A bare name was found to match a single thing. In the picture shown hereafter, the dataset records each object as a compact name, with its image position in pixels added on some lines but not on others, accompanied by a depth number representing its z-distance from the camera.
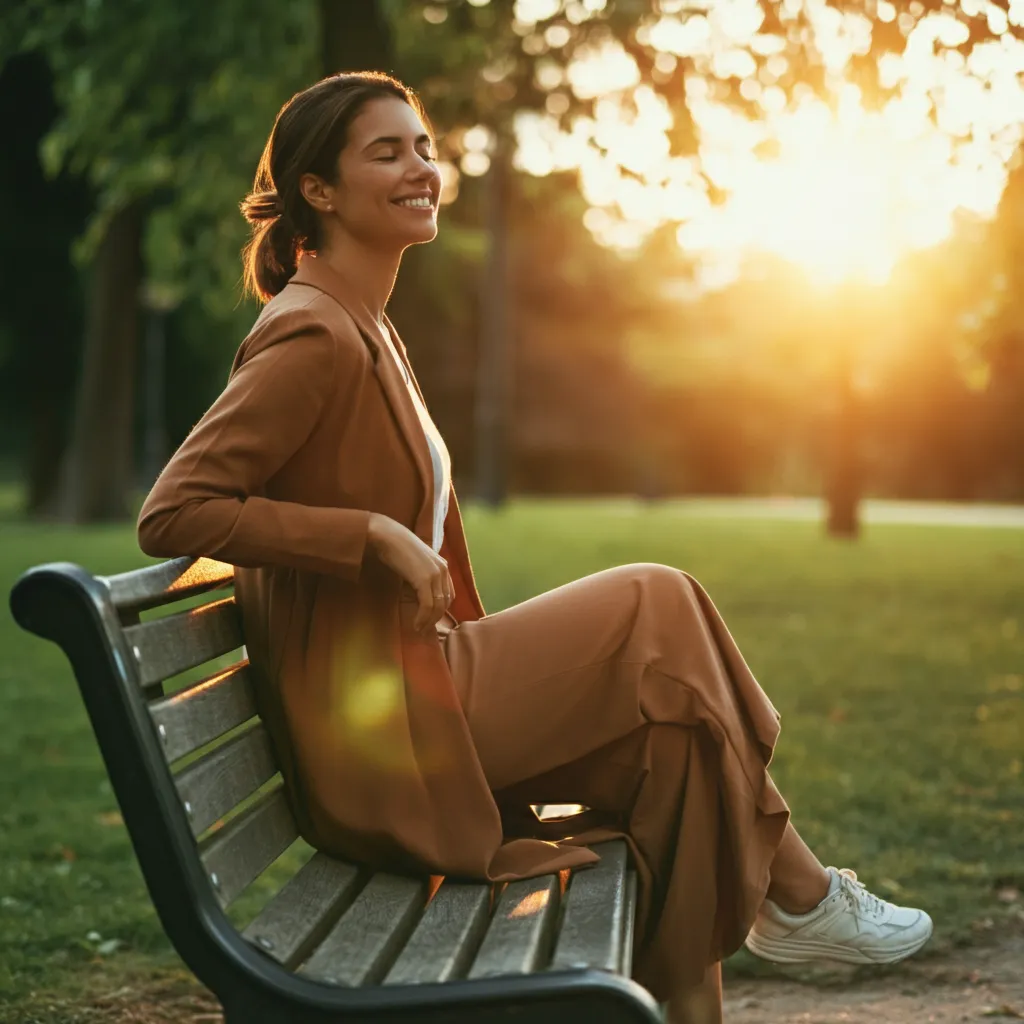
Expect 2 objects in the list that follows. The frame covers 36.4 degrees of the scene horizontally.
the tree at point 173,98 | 12.36
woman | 2.65
